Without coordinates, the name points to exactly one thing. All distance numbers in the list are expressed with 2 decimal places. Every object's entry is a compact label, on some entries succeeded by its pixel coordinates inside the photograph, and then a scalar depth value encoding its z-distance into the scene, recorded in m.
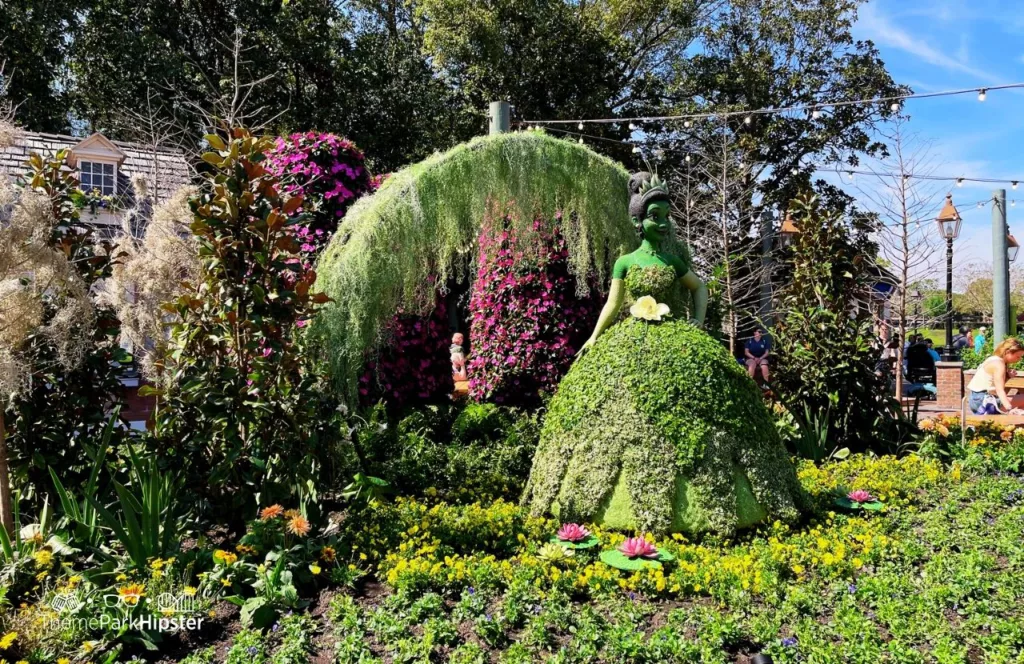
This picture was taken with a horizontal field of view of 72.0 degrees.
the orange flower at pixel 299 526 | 3.14
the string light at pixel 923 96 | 7.75
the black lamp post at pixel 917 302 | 9.23
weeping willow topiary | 4.28
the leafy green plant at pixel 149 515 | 3.13
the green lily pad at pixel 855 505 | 4.26
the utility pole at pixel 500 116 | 6.99
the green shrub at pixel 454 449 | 4.93
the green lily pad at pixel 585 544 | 3.49
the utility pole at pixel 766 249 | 12.98
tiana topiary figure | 3.68
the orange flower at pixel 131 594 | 2.76
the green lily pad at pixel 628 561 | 3.23
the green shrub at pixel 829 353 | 6.02
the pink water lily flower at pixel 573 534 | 3.53
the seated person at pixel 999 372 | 6.52
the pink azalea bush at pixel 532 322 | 6.54
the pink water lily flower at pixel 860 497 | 4.34
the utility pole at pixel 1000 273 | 10.35
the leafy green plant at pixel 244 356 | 3.44
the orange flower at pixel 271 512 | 3.23
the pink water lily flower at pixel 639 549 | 3.30
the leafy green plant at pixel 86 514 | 3.31
